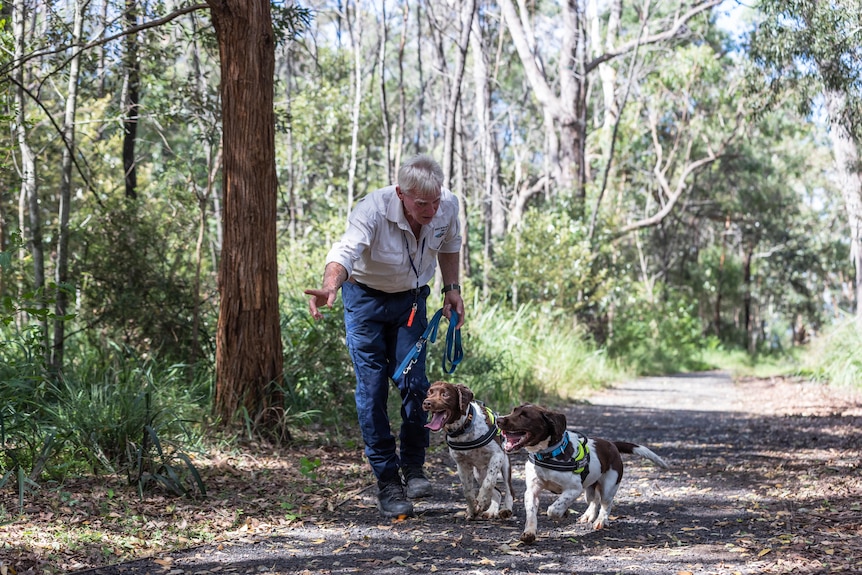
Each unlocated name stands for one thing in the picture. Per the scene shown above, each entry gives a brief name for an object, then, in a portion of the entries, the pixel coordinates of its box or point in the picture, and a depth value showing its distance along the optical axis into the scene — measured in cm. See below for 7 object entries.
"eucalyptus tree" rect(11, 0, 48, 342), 802
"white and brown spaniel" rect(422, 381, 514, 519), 530
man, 541
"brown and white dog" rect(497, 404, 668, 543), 498
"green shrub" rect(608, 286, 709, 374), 2391
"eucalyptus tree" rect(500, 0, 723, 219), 2169
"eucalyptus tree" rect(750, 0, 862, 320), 1352
